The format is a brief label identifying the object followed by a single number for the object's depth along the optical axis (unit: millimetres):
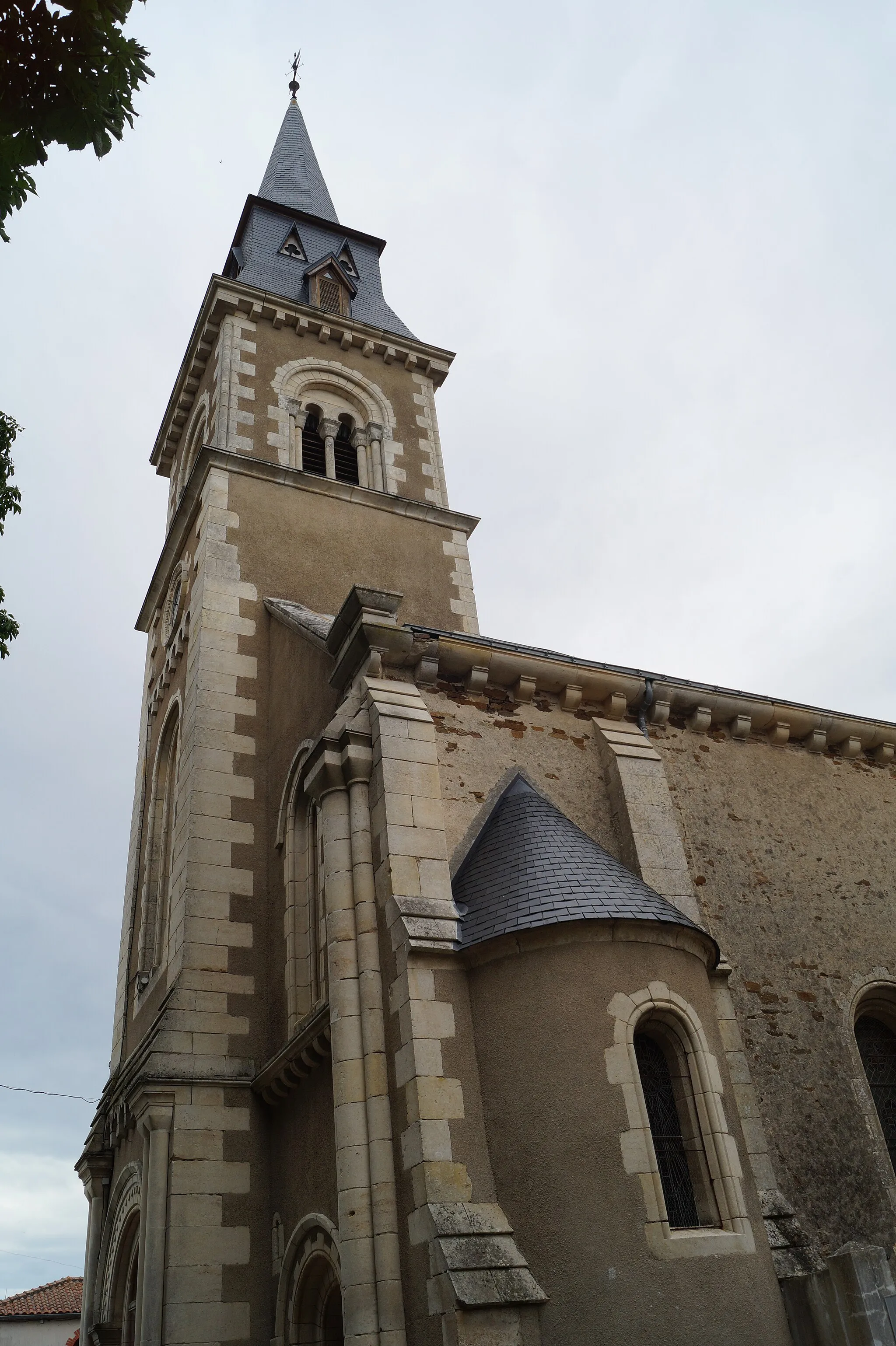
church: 7332
